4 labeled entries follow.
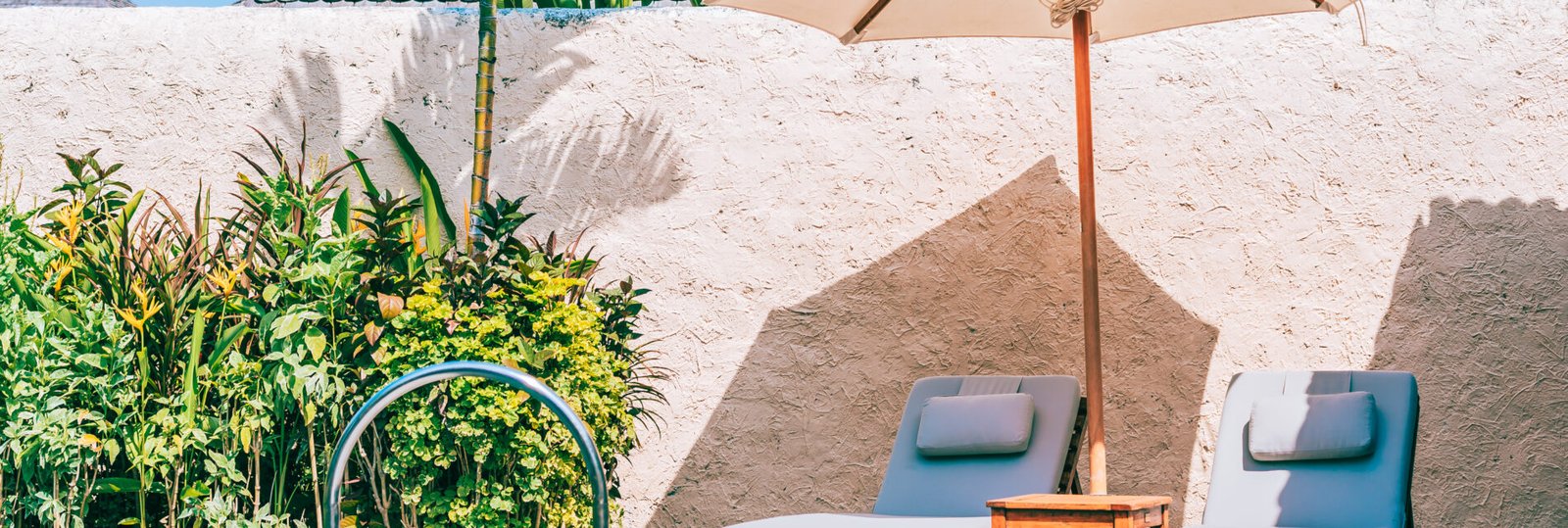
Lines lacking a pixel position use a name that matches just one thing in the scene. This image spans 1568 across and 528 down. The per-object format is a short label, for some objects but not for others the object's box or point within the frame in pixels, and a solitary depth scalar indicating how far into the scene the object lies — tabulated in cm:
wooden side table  307
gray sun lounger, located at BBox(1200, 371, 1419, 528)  355
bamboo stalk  485
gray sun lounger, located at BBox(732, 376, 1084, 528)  390
